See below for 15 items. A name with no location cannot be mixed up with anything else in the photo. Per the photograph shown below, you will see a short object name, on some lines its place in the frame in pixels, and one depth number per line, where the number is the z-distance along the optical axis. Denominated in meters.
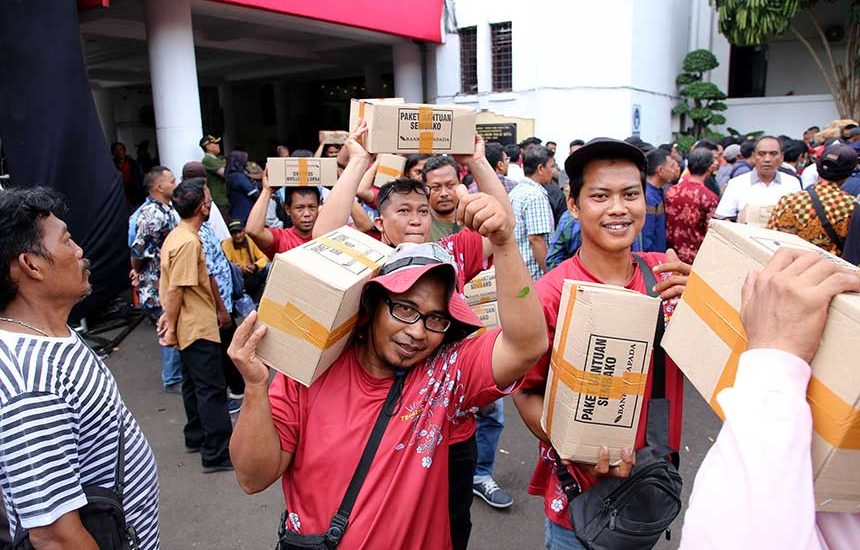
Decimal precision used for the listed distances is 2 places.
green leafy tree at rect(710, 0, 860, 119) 14.37
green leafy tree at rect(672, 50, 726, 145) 15.76
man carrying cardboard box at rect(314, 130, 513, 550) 2.45
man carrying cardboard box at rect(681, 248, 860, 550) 0.75
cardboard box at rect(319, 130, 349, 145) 7.16
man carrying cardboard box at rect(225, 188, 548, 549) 1.56
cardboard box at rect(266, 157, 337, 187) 4.23
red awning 9.03
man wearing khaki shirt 3.79
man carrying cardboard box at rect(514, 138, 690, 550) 1.85
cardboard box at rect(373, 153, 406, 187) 4.64
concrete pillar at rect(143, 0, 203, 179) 8.02
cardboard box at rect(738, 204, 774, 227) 5.21
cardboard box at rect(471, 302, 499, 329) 3.33
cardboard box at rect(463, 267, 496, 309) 3.31
